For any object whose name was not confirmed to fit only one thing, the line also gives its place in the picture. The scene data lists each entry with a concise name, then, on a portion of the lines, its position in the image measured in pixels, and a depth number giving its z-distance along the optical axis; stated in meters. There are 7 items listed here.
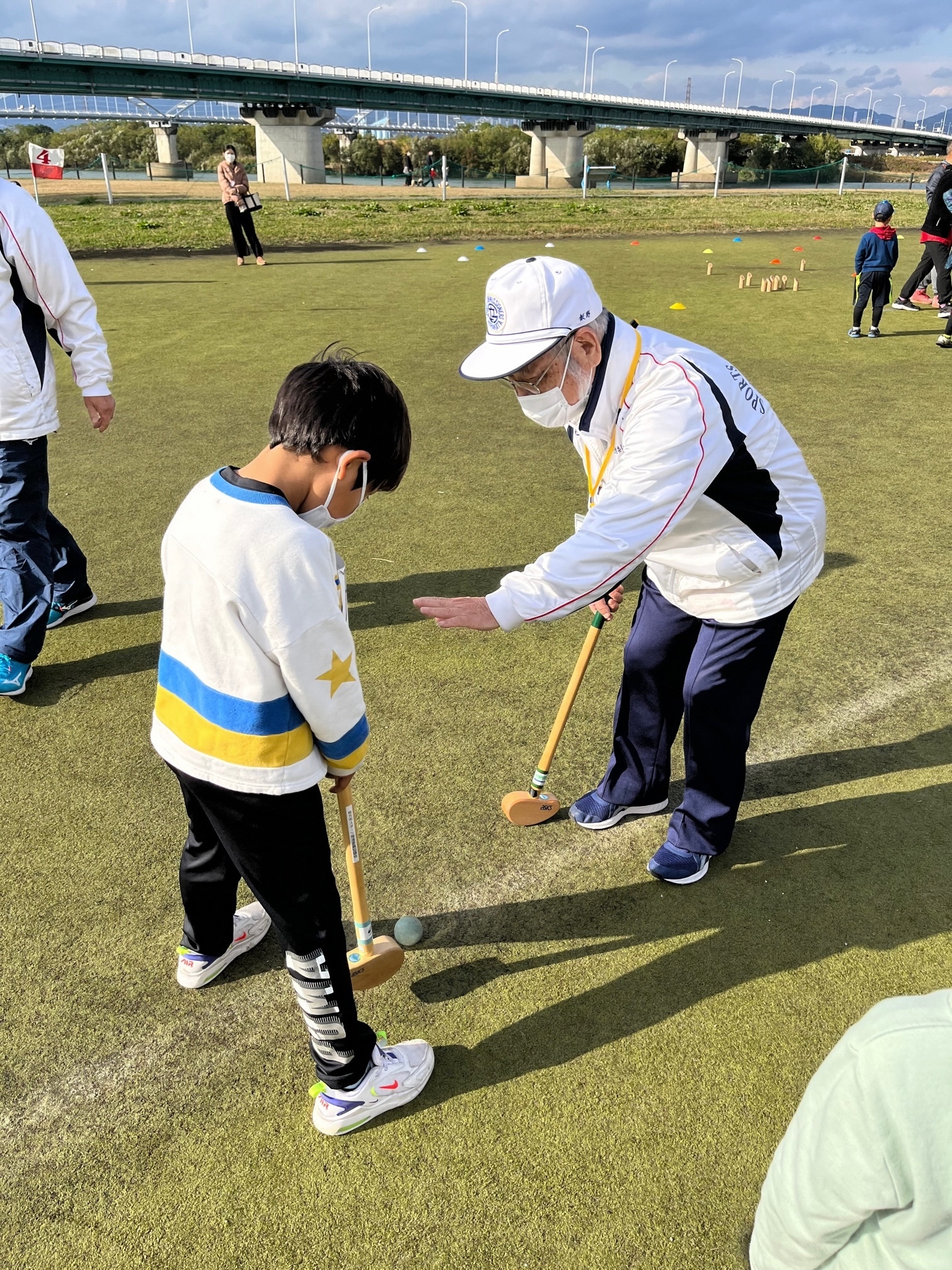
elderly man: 2.42
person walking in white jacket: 3.89
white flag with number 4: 17.73
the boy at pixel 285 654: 1.83
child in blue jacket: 10.86
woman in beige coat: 15.53
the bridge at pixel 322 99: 48.38
